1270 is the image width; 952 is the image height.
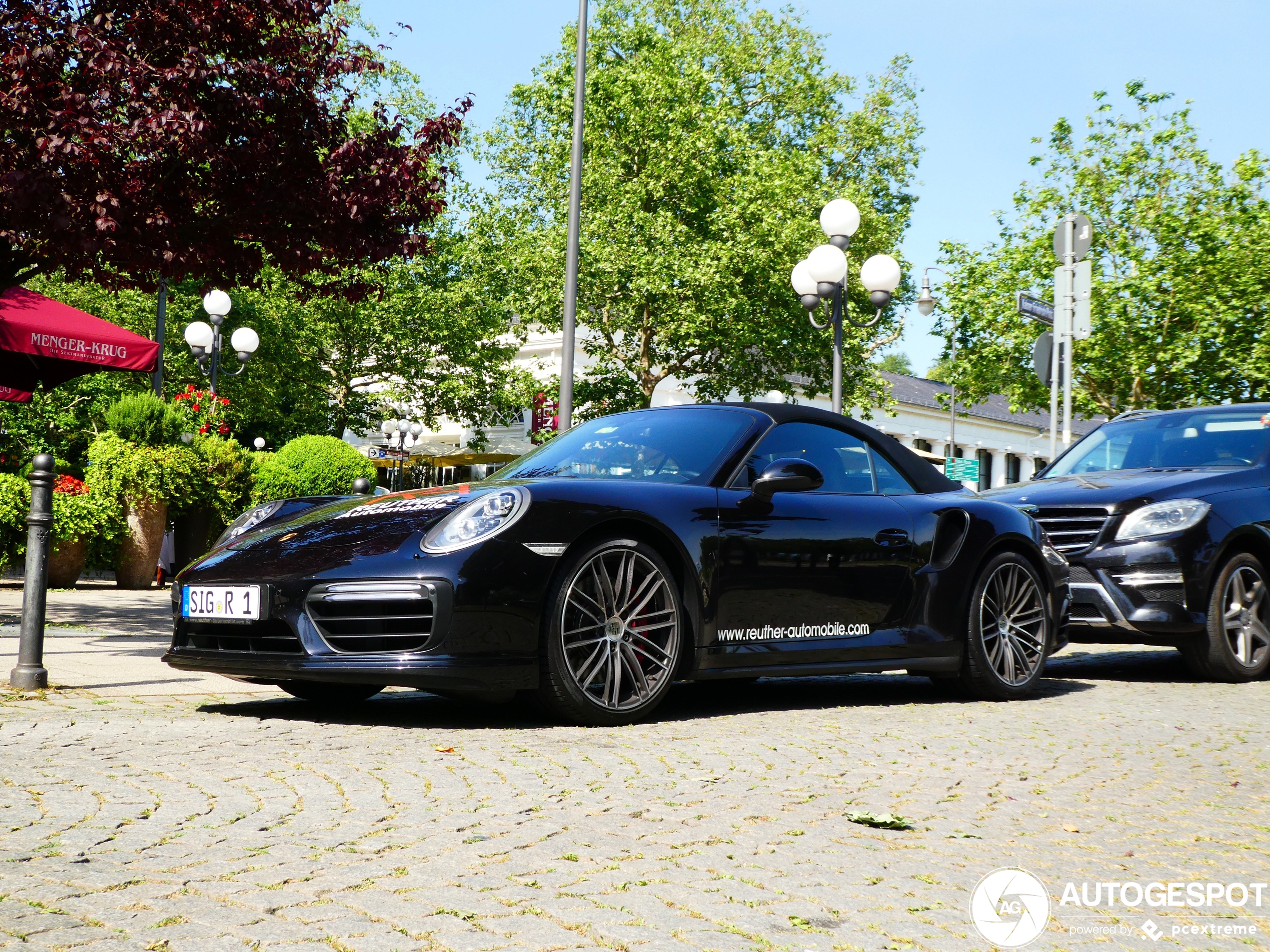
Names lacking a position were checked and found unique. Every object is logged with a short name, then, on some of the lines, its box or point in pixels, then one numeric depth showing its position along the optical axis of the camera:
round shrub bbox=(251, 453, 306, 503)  14.37
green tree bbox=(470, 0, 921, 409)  32.31
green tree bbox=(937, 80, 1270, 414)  24.22
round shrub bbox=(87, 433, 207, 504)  12.47
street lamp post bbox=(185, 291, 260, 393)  18.62
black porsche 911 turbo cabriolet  4.67
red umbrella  10.48
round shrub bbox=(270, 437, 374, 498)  14.59
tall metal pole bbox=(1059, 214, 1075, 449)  12.46
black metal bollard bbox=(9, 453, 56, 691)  5.56
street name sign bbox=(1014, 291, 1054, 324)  12.56
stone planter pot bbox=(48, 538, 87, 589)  12.30
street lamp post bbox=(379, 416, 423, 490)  40.28
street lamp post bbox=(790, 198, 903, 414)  13.23
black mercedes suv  7.56
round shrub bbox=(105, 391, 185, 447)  12.88
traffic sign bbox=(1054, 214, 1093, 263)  12.79
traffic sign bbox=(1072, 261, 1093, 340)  12.45
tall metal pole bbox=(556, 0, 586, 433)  17.66
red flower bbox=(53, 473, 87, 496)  12.08
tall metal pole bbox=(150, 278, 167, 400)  16.73
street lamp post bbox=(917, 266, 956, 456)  27.70
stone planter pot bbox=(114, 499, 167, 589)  12.88
